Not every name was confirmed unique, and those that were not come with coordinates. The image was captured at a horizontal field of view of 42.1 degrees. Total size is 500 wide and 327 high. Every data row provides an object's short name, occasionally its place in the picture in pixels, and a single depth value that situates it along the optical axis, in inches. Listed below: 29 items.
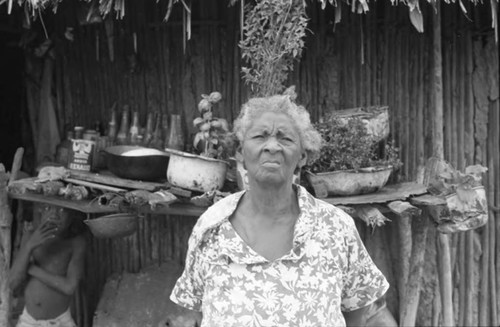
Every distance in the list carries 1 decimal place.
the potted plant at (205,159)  164.1
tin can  188.4
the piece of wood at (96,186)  167.2
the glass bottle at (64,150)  200.5
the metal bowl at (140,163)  174.9
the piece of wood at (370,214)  156.4
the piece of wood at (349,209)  157.6
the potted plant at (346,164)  162.9
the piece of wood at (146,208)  167.2
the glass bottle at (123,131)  199.0
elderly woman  97.7
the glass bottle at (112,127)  202.6
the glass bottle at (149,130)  196.6
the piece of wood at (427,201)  162.6
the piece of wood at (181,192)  162.6
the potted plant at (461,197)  163.9
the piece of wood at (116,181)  169.5
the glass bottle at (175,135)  192.5
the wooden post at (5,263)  178.5
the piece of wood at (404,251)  183.6
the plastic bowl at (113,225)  161.3
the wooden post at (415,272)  177.3
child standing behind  178.2
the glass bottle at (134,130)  197.2
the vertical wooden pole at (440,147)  182.9
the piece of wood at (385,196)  160.4
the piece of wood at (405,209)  157.2
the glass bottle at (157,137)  195.9
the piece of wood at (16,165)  176.6
